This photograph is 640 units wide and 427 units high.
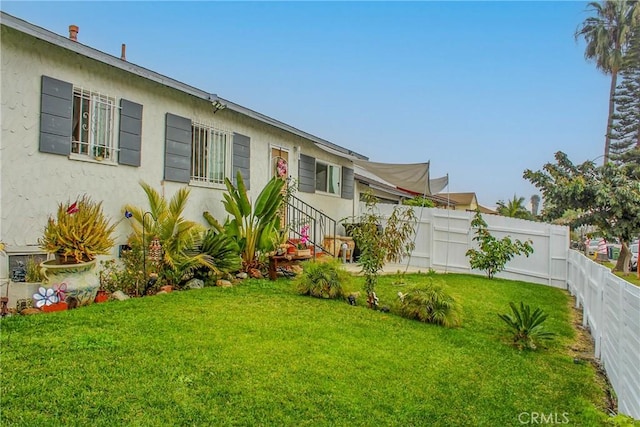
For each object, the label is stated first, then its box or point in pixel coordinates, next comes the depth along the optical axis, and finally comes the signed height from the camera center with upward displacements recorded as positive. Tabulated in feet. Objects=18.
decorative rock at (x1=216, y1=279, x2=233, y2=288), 25.30 -4.07
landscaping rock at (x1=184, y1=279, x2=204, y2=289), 24.60 -4.01
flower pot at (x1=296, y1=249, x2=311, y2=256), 30.87 -2.44
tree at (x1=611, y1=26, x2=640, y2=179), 88.82 +25.10
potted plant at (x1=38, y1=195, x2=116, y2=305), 18.67 -1.61
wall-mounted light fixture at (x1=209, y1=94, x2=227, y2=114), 29.45 +8.22
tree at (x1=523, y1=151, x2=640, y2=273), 37.70 +2.99
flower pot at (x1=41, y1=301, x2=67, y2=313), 17.99 -4.12
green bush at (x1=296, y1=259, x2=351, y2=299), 23.57 -3.51
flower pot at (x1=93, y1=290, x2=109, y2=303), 20.53 -4.11
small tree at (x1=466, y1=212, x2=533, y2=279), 38.91 -2.57
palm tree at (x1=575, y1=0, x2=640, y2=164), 81.05 +39.18
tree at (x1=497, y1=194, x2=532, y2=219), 101.00 +4.41
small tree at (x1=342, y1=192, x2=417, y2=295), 23.22 -1.09
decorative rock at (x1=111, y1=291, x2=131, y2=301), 21.07 -4.16
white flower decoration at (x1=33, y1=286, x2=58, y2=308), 18.02 -3.67
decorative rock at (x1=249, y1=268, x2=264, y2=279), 29.43 -3.96
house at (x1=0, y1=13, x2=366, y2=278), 18.89 +4.71
